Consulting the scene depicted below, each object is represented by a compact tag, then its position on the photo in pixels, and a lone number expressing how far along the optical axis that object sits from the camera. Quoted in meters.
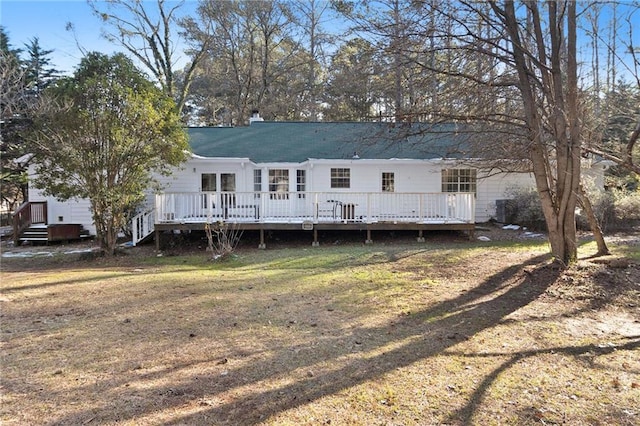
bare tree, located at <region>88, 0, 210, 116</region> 26.39
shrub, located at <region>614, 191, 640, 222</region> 14.41
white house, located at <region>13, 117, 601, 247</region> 13.30
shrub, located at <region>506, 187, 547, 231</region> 14.80
